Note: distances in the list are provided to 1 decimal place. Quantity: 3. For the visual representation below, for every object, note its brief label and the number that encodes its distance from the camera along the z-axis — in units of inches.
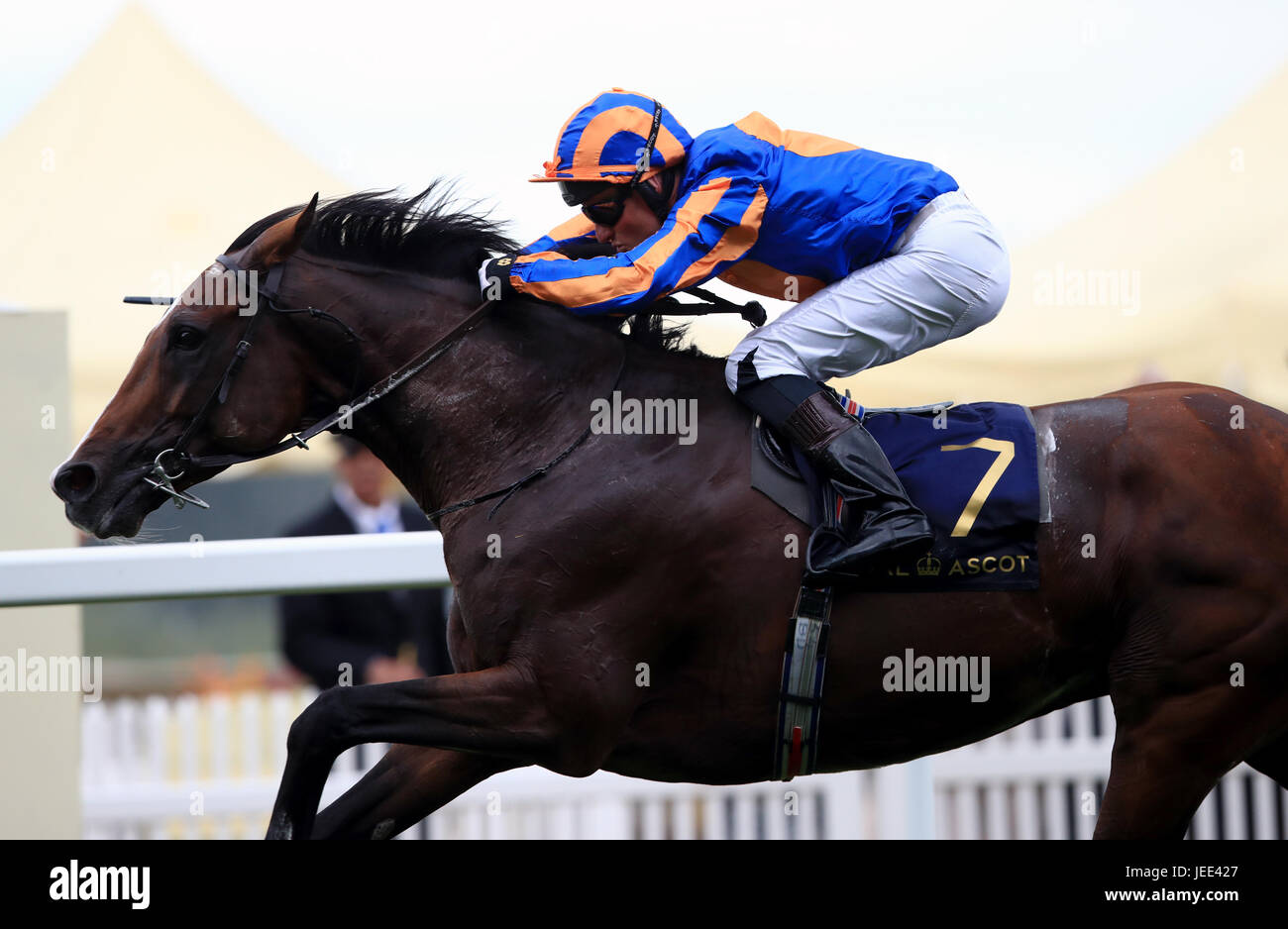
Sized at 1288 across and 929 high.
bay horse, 255.1
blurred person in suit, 466.9
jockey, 255.4
